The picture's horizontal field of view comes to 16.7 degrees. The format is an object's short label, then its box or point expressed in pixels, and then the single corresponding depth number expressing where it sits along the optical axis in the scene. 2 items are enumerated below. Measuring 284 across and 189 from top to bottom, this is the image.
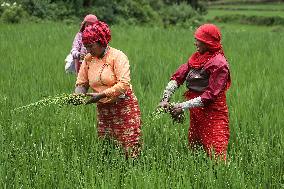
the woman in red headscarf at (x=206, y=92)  5.93
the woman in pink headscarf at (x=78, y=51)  10.06
